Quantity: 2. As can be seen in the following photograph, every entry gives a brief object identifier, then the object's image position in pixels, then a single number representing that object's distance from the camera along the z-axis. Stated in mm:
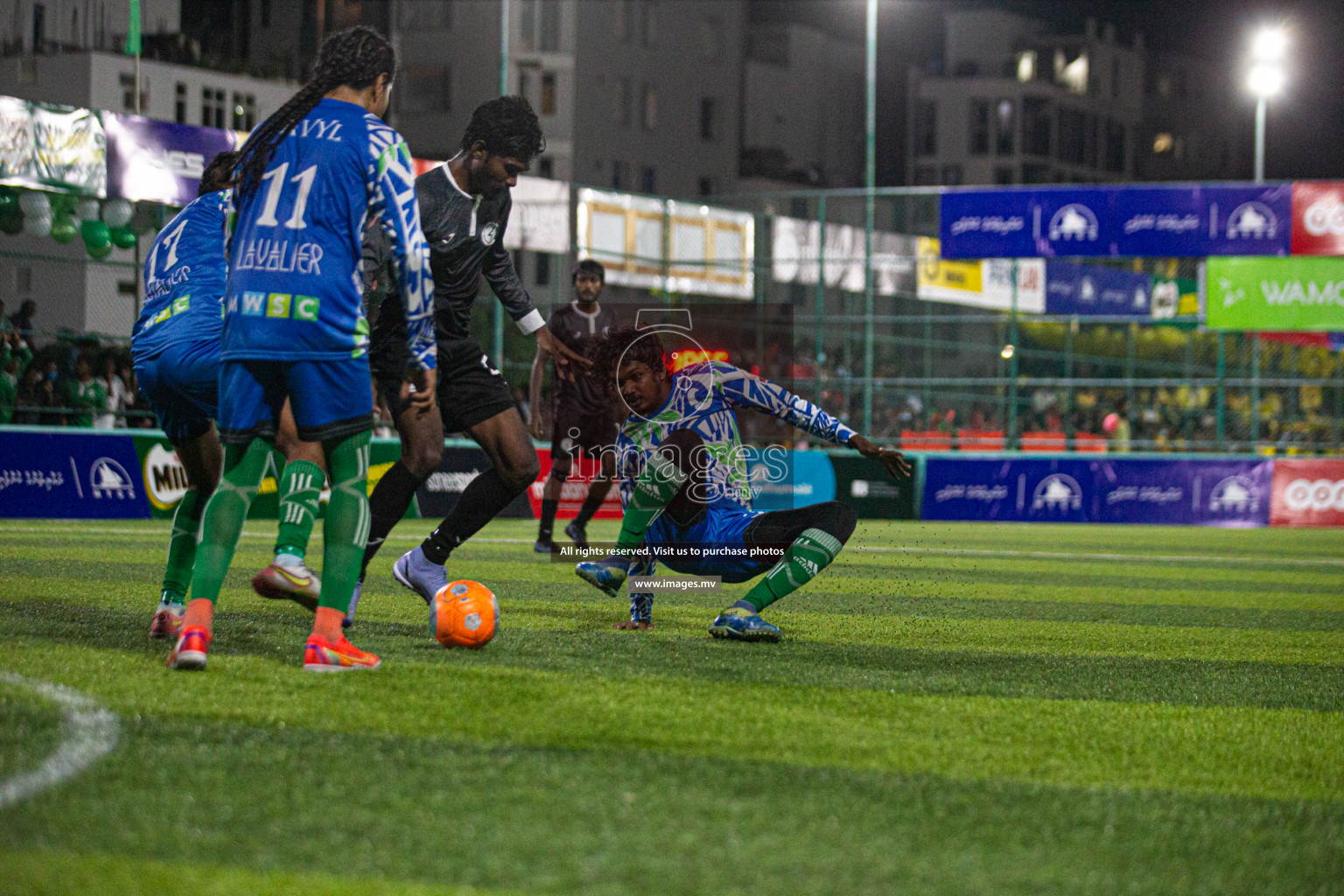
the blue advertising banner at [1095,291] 35375
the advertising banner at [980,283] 32438
